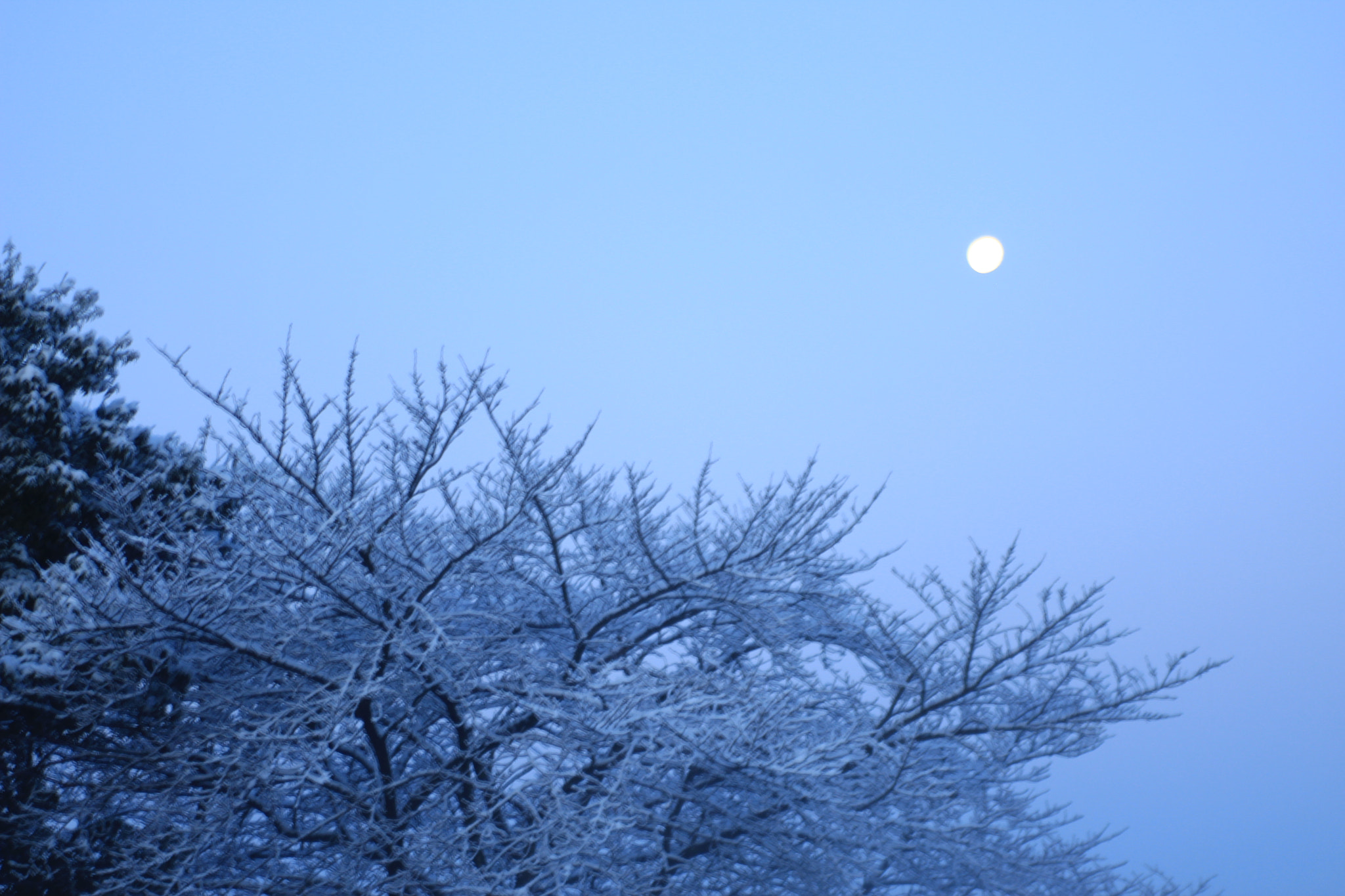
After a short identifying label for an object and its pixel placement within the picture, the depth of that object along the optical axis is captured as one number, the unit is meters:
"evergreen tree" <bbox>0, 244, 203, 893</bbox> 6.14
